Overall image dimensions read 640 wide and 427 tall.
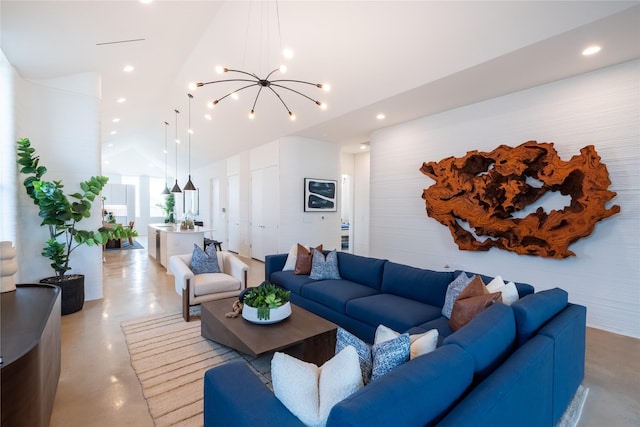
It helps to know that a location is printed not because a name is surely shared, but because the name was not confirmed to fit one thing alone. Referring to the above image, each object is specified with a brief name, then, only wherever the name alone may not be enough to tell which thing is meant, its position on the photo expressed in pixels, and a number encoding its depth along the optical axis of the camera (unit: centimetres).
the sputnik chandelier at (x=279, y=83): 379
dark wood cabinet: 126
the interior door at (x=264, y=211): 680
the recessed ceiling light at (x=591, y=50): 283
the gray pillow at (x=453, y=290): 252
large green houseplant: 356
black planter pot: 375
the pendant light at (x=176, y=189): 773
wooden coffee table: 222
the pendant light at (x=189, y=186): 664
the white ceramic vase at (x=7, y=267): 212
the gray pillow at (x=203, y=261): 405
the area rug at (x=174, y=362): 202
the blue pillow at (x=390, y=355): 122
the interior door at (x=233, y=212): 866
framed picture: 657
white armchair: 353
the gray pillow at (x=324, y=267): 385
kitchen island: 597
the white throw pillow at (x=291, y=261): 425
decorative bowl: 253
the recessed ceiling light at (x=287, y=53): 292
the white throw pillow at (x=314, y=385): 106
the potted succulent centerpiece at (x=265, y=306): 251
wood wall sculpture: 317
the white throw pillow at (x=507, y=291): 210
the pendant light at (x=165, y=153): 885
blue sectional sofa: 95
